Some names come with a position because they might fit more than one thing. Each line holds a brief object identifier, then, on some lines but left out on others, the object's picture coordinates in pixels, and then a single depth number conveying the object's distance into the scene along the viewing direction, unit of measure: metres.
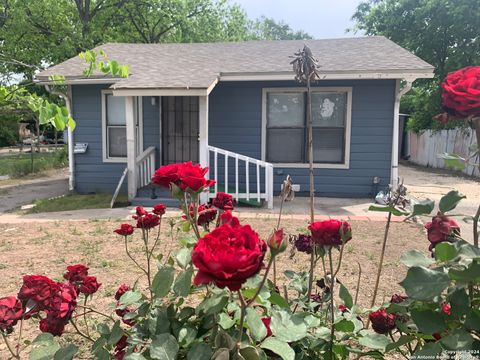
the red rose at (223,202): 1.76
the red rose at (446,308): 1.20
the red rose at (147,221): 2.14
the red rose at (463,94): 1.16
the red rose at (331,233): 1.40
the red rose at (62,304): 1.36
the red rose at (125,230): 2.21
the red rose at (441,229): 1.35
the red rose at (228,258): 0.87
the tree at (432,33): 19.05
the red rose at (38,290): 1.39
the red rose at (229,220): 1.23
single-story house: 7.73
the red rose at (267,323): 1.30
